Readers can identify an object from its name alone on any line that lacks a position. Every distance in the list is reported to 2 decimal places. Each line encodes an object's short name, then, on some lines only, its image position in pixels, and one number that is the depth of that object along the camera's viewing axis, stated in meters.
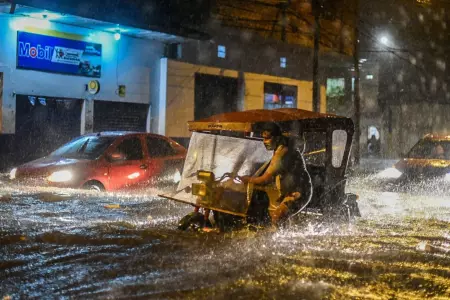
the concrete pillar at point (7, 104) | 16.73
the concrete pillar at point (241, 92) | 23.92
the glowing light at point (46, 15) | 16.73
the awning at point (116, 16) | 16.25
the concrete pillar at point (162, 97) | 20.94
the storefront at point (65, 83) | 16.95
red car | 11.47
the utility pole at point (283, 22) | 25.42
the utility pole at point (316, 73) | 21.43
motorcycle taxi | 8.05
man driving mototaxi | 7.91
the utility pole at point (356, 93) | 25.25
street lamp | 37.22
